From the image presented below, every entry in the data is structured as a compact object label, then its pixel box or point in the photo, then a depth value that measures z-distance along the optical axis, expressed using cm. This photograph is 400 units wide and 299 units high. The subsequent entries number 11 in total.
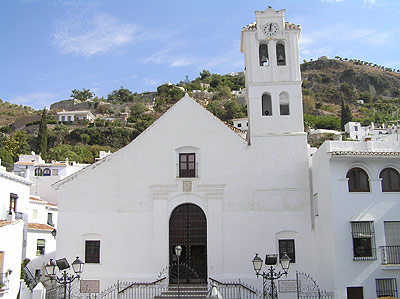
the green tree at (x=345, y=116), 10833
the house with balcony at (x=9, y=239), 2373
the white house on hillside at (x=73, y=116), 12751
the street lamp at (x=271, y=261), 1772
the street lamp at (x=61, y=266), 1748
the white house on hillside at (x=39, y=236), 3384
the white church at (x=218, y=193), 2419
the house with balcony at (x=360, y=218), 2142
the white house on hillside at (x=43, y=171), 5109
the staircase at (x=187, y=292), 2252
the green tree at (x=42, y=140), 8500
